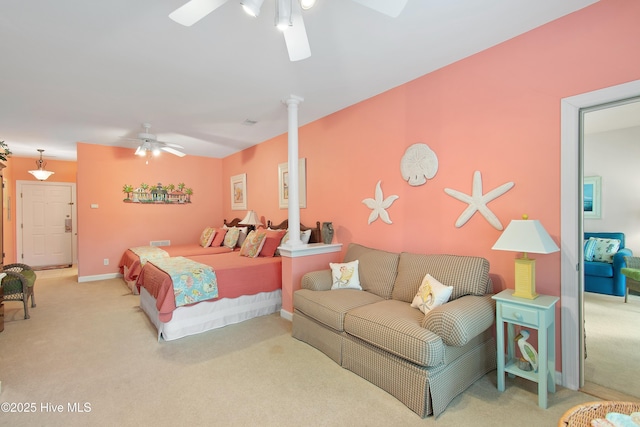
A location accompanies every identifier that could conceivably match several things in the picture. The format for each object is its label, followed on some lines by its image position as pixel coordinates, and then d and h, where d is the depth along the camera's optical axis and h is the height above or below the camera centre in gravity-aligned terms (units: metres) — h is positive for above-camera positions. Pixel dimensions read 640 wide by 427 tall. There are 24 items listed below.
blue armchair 2.20 -0.50
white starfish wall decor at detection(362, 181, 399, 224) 3.31 +0.06
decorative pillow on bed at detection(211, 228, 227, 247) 5.70 -0.53
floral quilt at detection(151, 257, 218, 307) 3.06 -0.76
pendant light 6.27 +0.83
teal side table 1.93 -0.80
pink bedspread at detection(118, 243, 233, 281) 4.64 -0.72
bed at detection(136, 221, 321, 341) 3.04 -1.00
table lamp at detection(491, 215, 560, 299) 1.97 -0.24
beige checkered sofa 1.88 -0.84
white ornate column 3.48 +0.44
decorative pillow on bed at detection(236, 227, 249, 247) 5.36 -0.46
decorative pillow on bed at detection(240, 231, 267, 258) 4.24 -0.50
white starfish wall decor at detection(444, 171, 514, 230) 2.46 +0.09
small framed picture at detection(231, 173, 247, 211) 6.12 +0.40
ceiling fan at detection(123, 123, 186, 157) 4.33 +1.00
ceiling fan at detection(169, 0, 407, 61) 1.45 +1.02
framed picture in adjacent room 2.16 +0.10
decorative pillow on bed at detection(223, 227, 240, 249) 5.36 -0.50
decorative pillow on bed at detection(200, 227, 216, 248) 5.72 -0.51
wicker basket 1.20 -0.86
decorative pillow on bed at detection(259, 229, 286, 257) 4.27 -0.47
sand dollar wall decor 2.91 +0.46
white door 6.66 -0.30
